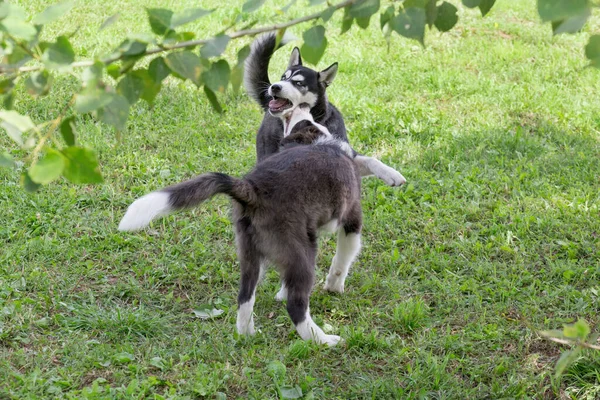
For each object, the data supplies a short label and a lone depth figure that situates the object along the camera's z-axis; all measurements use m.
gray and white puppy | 7.04
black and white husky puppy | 9.79
